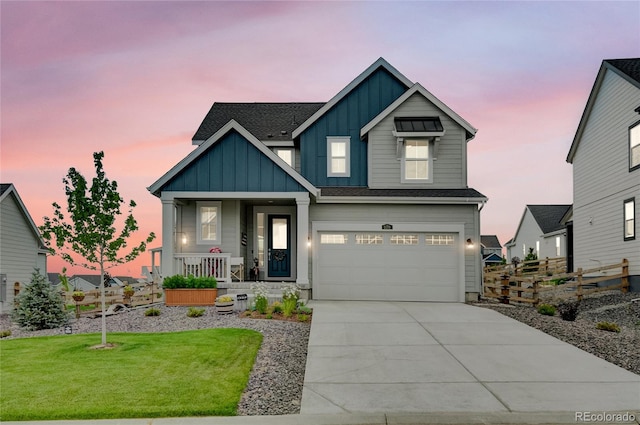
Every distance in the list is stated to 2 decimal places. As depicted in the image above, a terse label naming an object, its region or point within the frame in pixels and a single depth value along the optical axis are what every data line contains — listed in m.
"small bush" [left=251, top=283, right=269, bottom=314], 13.62
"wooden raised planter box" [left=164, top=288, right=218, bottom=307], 15.72
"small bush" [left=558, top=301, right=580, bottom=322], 13.27
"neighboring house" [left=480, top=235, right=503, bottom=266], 53.13
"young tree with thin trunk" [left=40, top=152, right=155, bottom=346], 10.45
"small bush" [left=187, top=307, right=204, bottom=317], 13.61
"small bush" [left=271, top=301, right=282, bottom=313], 13.69
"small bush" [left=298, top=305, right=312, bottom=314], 13.65
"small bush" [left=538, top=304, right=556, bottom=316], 14.17
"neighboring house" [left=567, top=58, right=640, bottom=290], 18.19
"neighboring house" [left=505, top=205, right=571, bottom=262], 35.78
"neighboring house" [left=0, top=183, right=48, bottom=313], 21.97
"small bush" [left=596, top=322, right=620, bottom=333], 11.92
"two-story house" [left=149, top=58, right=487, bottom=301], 16.52
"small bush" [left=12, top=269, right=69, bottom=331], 13.91
